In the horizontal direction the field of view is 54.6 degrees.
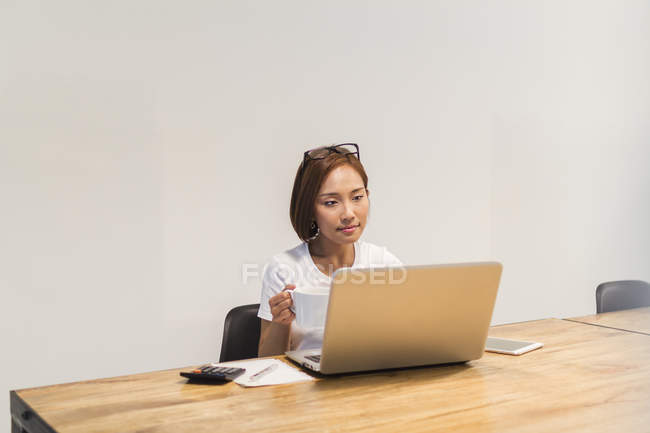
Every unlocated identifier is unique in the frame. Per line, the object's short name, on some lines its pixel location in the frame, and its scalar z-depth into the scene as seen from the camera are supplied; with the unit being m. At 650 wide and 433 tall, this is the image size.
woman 1.92
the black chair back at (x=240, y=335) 1.99
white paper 1.32
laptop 1.25
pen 1.34
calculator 1.31
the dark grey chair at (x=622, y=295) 2.66
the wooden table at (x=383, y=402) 1.07
